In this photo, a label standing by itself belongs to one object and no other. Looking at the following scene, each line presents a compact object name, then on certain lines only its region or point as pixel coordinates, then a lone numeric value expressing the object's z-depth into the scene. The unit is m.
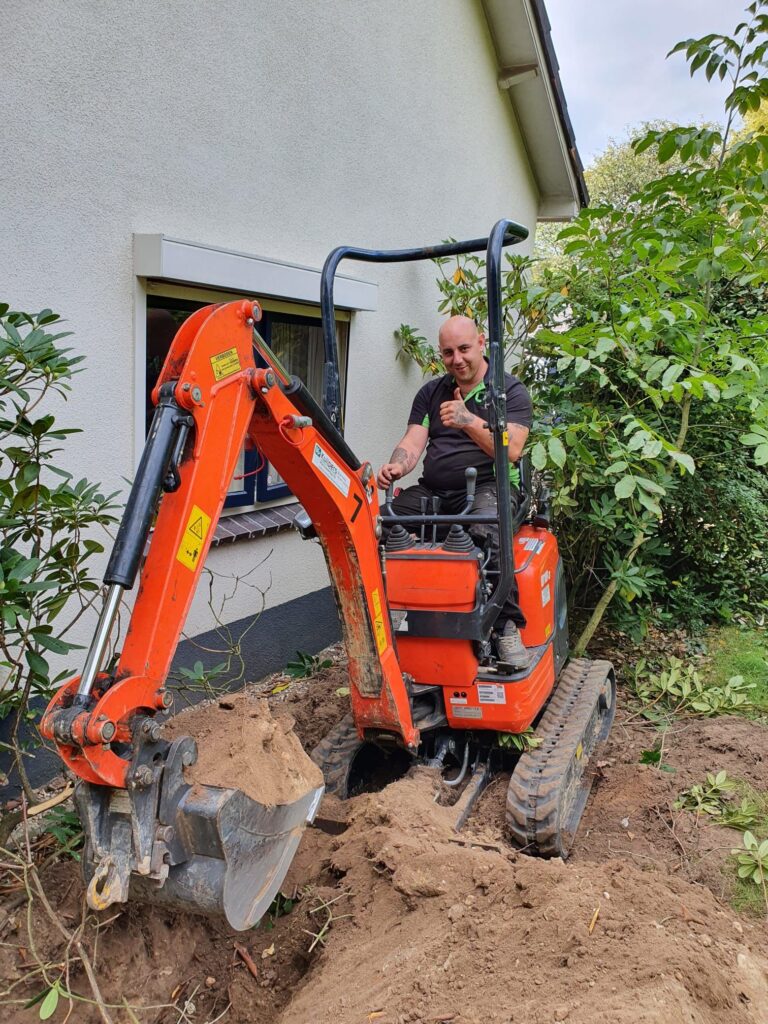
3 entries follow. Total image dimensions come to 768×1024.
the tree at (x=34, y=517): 2.64
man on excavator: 3.85
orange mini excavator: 1.96
